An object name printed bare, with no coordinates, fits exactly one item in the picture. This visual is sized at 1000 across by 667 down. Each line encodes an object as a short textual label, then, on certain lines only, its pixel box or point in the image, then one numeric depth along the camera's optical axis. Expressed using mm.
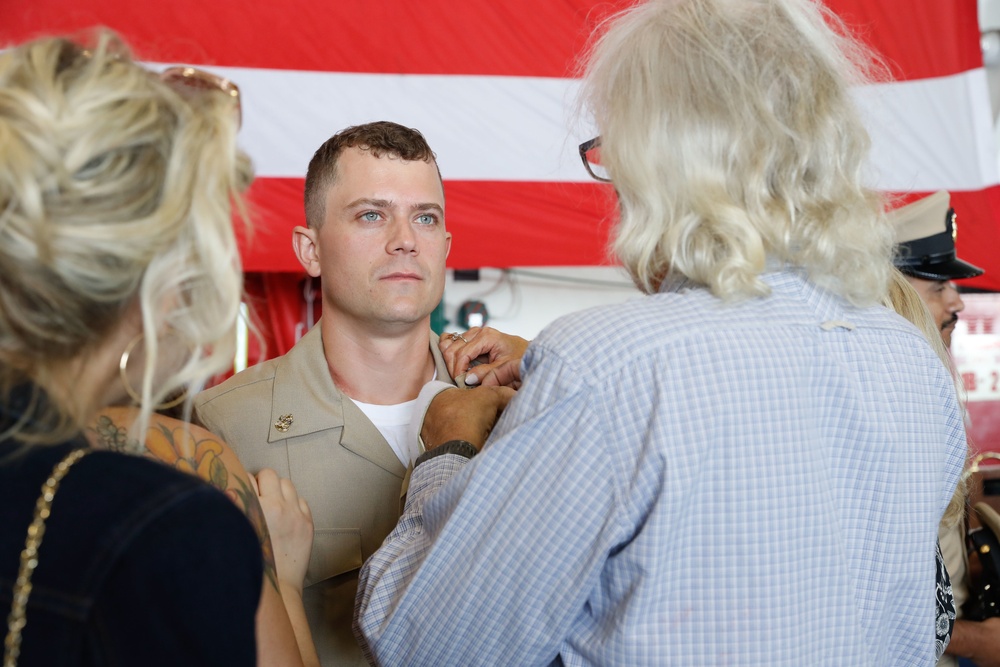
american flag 2609
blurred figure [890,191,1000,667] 1745
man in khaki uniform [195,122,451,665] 1486
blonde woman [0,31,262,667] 607
